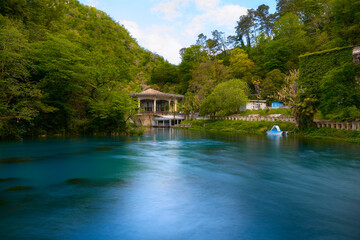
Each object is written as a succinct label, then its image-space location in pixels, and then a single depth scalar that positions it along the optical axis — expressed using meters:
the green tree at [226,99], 40.06
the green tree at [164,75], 72.31
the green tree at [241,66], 54.88
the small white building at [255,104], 44.78
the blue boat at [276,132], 27.45
